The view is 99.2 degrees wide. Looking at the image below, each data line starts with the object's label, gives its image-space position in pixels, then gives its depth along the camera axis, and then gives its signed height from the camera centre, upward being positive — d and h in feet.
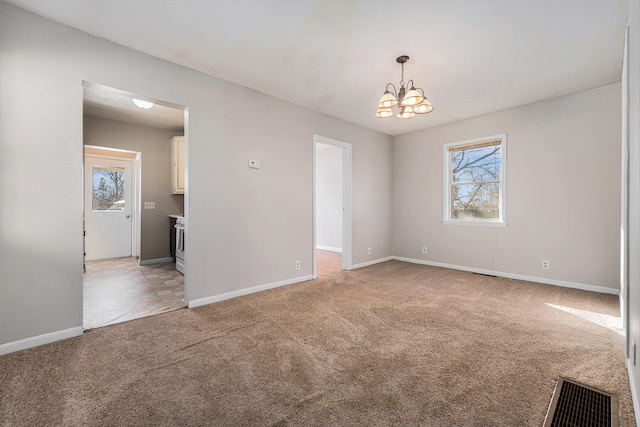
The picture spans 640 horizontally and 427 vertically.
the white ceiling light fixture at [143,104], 11.82 +4.65
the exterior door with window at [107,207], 17.89 +0.26
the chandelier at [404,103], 8.35 +3.49
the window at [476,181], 14.30 +1.70
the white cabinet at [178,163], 16.87 +2.97
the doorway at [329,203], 22.39 +0.69
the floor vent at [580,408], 4.62 -3.54
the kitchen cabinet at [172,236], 17.42 -1.65
